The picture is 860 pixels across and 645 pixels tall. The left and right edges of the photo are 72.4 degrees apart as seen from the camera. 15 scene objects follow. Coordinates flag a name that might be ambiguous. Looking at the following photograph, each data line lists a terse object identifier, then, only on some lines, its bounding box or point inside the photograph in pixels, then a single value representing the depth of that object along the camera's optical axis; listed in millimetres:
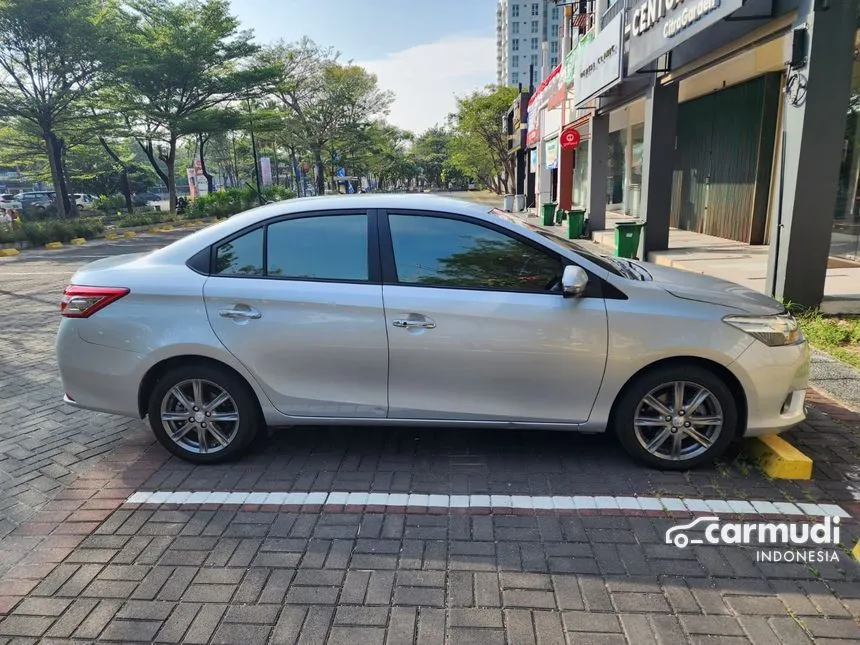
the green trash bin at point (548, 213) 20516
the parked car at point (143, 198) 48359
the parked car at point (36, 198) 39875
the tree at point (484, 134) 44250
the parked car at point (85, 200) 42369
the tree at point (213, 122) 30286
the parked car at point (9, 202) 36656
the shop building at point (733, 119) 6598
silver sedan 3527
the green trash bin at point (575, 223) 17234
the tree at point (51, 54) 21484
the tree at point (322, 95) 42250
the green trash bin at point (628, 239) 12242
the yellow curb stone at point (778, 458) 3551
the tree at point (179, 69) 27852
